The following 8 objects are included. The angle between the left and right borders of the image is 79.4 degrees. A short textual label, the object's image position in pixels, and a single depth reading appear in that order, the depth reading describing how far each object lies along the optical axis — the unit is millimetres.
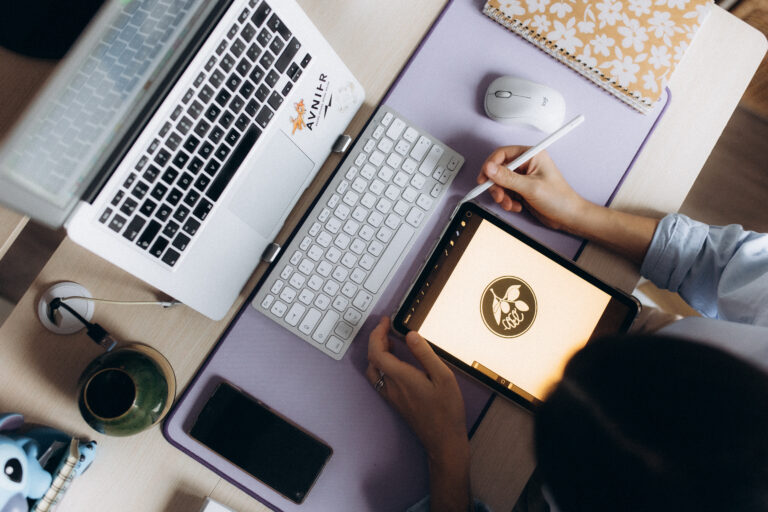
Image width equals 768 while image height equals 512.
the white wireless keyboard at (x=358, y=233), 646
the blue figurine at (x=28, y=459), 513
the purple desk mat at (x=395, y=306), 642
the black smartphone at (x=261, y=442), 620
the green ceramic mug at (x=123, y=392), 542
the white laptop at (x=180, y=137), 407
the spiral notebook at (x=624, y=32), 707
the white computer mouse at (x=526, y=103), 678
